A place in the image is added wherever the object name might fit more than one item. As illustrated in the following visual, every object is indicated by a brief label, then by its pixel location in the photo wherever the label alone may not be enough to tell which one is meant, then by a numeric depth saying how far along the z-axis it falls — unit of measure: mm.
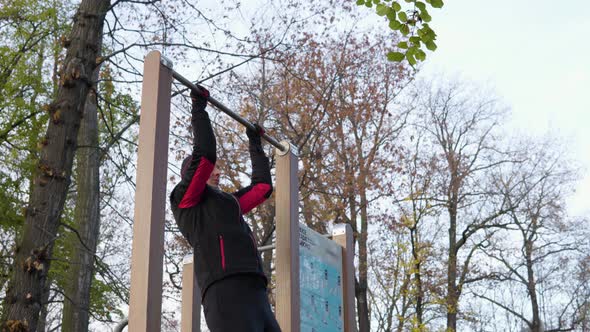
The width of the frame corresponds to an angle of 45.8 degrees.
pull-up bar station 2607
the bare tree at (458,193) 19422
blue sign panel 4750
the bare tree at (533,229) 20531
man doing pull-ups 2971
